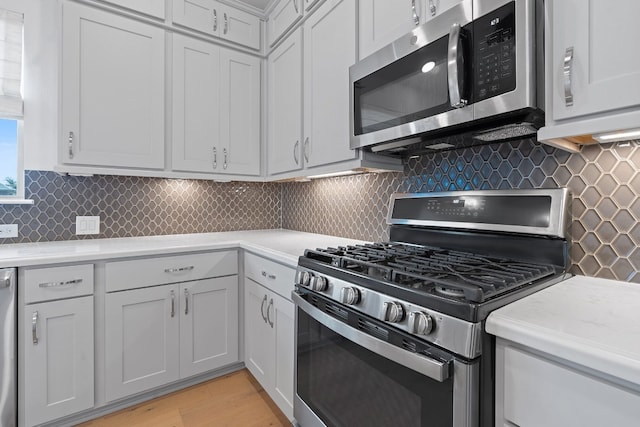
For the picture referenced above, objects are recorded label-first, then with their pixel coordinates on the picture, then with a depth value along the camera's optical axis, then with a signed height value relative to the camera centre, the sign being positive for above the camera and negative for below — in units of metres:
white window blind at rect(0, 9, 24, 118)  1.97 +0.91
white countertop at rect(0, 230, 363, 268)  1.62 -0.20
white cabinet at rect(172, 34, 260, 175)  2.25 +0.77
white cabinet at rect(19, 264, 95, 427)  1.59 -0.66
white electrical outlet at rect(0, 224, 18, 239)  1.97 -0.11
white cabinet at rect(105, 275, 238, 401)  1.82 -0.72
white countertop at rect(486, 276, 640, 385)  0.60 -0.24
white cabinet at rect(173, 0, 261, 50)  2.23 +1.40
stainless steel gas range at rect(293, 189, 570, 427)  0.79 -0.26
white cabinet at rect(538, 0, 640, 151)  0.81 +0.39
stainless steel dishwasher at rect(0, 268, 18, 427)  1.53 -0.62
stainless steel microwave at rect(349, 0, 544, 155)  0.99 +0.48
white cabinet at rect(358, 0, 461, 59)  1.27 +0.84
